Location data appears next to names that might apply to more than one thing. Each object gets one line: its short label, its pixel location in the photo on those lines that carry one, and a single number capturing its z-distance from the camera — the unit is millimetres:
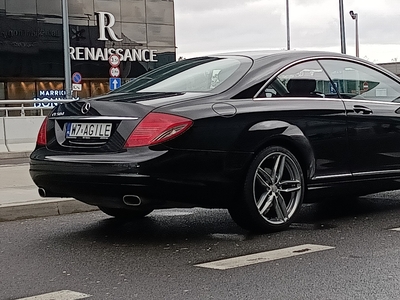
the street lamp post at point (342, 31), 27673
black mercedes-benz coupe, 5266
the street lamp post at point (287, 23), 52312
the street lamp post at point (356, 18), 46219
